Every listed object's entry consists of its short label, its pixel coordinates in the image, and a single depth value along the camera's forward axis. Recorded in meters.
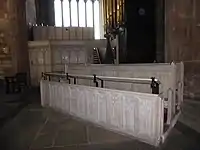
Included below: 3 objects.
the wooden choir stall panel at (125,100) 2.98
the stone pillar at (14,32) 8.95
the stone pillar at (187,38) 5.87
